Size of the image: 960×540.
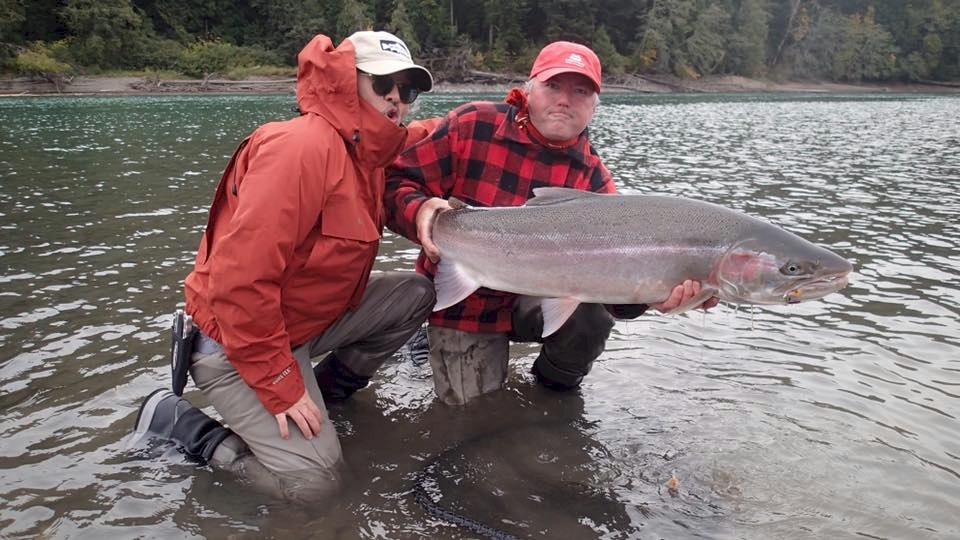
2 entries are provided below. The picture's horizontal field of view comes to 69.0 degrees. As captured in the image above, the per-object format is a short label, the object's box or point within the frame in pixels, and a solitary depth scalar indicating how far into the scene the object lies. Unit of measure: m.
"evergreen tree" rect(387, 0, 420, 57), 70.99
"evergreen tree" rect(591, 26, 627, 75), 80.00
